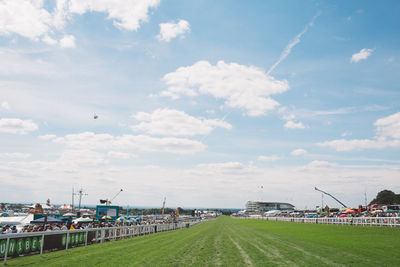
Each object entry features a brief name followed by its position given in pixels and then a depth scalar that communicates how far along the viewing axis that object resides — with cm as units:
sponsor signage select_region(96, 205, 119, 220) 4531
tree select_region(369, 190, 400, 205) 13012
